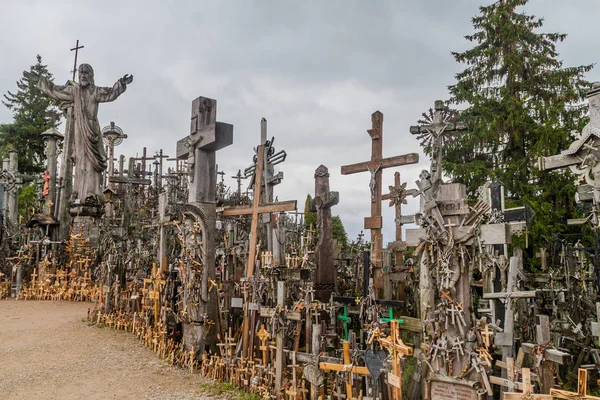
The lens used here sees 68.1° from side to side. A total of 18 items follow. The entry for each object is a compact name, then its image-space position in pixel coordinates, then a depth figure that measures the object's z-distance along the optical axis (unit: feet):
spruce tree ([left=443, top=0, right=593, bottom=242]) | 45.62
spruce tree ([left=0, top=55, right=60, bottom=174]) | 104.94
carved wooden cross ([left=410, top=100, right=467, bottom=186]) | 20.81
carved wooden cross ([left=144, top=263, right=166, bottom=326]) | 29.66
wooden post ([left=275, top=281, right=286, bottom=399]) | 19.42
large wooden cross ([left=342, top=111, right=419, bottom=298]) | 32.73
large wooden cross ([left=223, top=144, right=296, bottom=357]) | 26.68
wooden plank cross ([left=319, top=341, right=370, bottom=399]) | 16.70
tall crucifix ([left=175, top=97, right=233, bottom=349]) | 26.43
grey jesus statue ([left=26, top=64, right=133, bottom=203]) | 56.54
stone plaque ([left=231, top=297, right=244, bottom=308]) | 24.59
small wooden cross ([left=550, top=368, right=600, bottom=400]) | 12.92
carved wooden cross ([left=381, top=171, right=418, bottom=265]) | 40.40
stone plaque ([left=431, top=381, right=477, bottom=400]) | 14.53
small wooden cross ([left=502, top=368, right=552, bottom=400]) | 13.25
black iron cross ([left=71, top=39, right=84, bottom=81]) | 65.57
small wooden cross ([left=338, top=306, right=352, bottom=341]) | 24.75
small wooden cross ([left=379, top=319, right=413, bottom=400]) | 15.24
